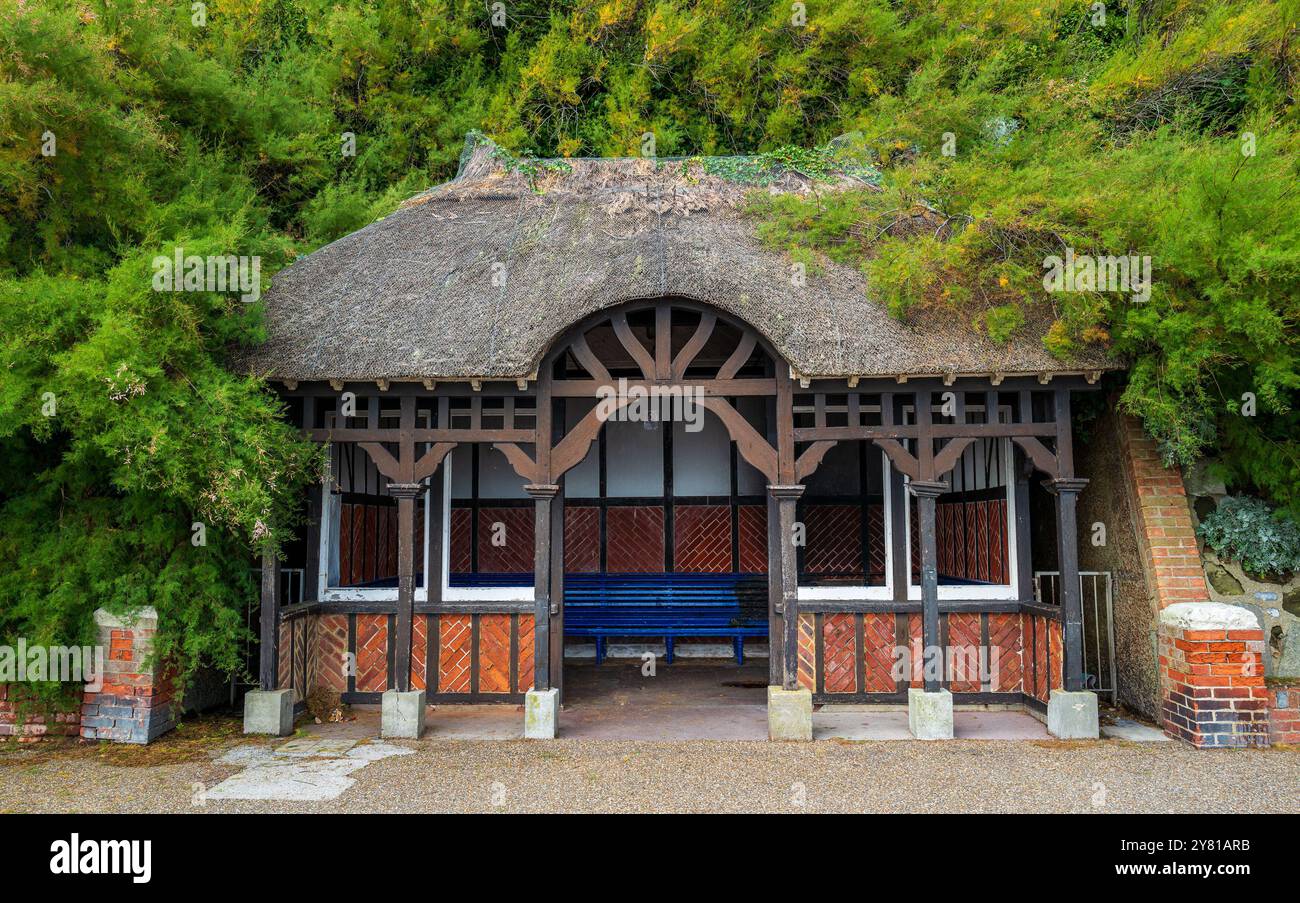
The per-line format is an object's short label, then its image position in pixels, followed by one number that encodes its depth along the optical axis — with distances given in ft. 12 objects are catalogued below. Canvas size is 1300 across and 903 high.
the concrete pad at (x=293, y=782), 16.87
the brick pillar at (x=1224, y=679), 19.99
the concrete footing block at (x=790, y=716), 21.30
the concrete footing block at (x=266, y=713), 21.72
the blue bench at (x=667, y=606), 31.37
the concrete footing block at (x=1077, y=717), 21.06
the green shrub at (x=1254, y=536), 22.21
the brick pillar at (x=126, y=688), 20.63
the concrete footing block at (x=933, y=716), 21.44
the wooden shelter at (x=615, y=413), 21.86
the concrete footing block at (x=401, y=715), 21.56
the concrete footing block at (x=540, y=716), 21.40
